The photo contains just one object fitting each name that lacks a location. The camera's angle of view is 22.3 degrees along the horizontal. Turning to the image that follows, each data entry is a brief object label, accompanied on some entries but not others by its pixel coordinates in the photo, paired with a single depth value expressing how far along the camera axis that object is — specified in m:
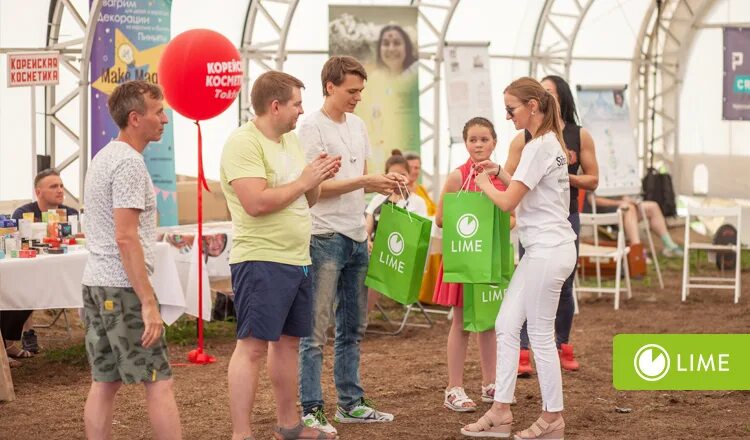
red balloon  11.66
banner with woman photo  17.32
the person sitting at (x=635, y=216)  18.51
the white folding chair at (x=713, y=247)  15.30
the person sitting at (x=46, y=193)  11.87
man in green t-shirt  6.91
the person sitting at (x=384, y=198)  12.26
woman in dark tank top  9.60
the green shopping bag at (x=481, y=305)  8.57
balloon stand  11.31
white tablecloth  10.05
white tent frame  14.87
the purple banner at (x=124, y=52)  14.42
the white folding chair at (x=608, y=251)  14.85
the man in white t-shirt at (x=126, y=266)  6.23
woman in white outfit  7.53
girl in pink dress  8.64
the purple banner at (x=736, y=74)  20.10
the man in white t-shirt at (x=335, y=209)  7.76
